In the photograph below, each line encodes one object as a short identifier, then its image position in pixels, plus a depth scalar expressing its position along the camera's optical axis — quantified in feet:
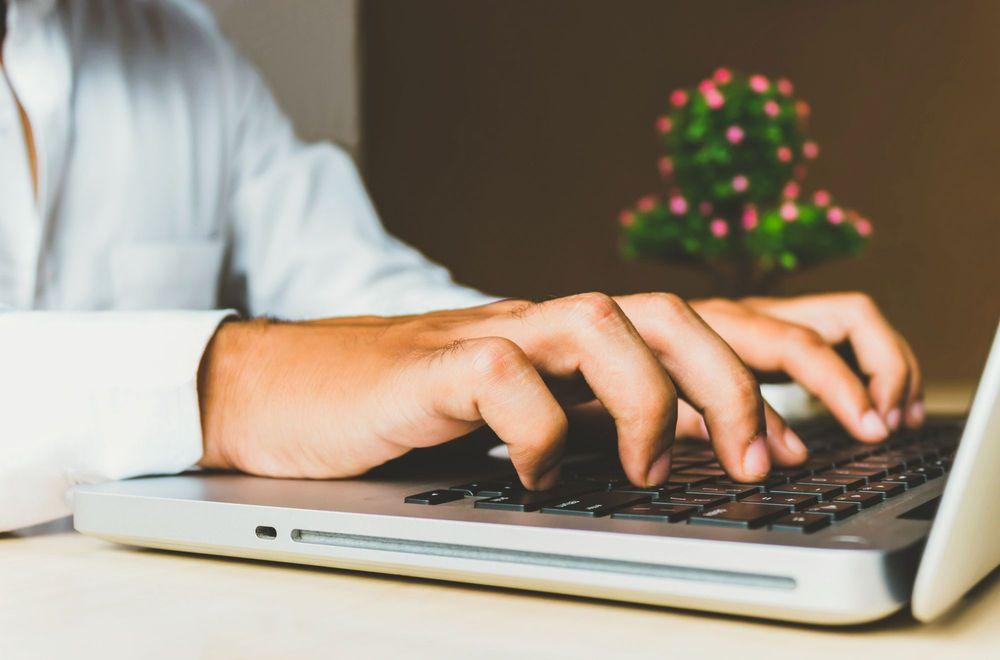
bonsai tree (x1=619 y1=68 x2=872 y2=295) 4.67
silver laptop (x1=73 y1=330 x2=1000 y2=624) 0.91
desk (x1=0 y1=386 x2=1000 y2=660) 0.93
